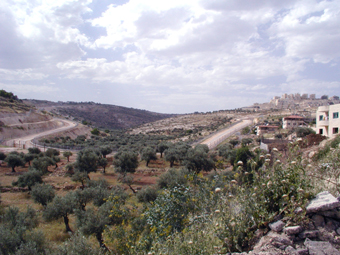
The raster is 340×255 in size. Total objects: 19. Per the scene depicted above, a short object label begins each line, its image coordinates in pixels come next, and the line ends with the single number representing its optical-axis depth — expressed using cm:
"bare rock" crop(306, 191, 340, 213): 407
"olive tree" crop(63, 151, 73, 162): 3670
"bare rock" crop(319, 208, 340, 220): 415
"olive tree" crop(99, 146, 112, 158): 3779
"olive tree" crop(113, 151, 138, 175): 2923
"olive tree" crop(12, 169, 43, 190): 2216
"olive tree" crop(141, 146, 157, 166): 3487
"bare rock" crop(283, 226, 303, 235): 394
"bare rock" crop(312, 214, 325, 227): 407
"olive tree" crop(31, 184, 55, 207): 1723
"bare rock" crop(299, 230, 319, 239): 392
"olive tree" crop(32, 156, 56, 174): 2869
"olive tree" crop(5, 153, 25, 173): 2933
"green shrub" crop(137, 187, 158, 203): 1672
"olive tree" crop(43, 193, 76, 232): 1404
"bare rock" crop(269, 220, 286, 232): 420
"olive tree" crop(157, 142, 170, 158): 4048
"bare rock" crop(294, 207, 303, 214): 416
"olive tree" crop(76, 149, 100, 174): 2866
